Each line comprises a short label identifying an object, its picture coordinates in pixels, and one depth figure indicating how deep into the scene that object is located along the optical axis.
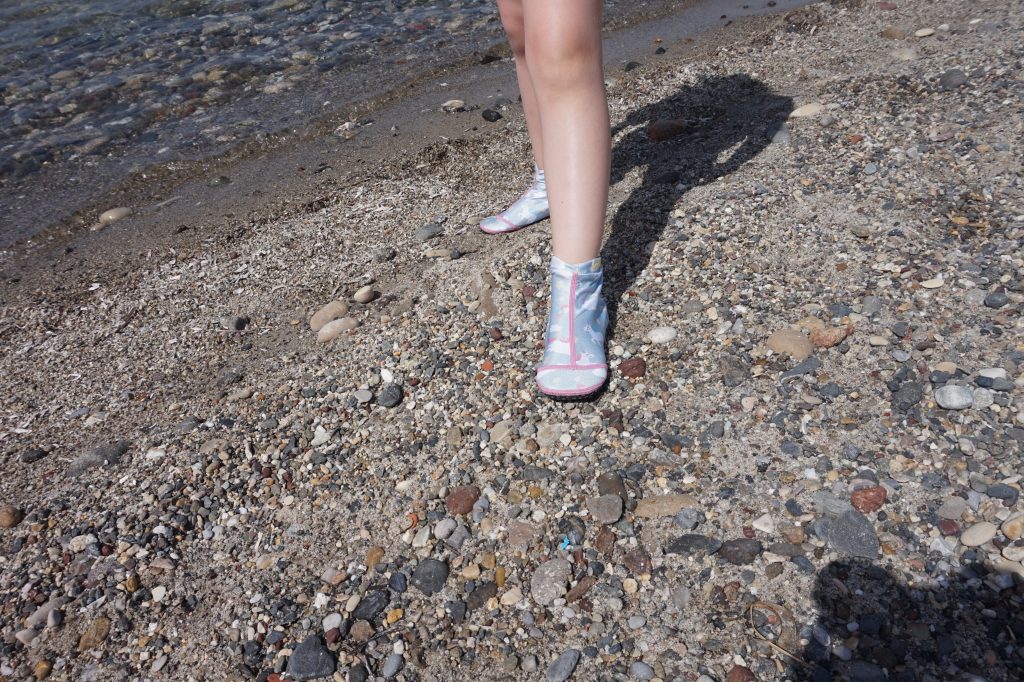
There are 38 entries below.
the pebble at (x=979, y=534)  0.96
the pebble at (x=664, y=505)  1.07
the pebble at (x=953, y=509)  0.99
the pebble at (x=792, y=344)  1.20
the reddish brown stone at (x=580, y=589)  1.01
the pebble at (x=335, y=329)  1.45
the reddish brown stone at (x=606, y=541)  1.04
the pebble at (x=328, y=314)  1.49
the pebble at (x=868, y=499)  1.02
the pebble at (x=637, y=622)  0.98
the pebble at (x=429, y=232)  1.65
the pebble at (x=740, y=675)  0.92
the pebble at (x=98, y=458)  1.26
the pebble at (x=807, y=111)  1.77
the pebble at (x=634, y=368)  1.23
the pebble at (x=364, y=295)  1.52
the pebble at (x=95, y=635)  1.04
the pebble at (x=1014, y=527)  0.96
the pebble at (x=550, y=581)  1.02
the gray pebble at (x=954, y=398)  1.08
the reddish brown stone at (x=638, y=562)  1.02
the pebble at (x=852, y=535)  0.98
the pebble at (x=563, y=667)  0.95
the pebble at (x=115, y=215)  2.05
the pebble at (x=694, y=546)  1.02
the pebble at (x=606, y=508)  1.07
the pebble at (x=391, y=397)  1.27
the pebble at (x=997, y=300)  1.20
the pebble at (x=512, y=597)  1.02
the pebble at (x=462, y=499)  1.12
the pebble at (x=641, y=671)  0.94
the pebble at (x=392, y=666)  0.98
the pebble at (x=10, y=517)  1.18
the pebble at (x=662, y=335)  1.27
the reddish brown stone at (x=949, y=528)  0.98
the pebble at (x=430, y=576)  1.05
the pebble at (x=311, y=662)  0.99
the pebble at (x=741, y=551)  1.00
